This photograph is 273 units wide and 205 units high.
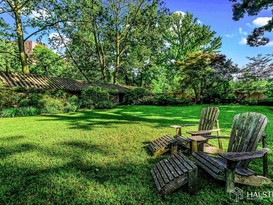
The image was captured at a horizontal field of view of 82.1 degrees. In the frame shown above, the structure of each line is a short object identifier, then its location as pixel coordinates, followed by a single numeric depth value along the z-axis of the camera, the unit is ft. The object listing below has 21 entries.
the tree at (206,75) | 47.47
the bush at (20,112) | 29.58
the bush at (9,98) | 32.45
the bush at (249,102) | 46.34
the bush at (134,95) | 58.29
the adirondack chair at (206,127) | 10.84
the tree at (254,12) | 22.06
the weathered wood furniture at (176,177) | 7.32
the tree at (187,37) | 86.28
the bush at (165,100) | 50.03
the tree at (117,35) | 63.79
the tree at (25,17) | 44.46
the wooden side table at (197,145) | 10.00
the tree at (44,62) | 71.13
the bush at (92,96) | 43.82
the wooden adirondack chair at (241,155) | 7.00
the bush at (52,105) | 34.78
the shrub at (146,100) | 53.78
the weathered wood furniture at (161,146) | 11.90
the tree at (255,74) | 29.35
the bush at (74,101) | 40.43
